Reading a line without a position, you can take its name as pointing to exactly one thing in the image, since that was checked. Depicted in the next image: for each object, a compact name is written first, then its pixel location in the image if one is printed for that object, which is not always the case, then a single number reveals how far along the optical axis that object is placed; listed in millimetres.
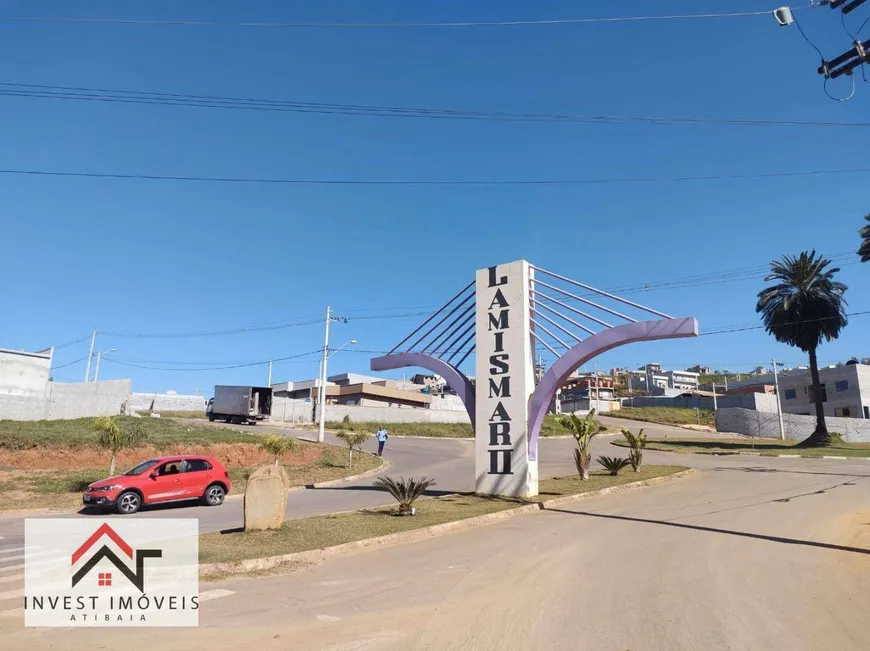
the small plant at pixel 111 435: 20594
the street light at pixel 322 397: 39406
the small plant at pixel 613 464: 24250
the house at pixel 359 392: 77438
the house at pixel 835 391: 64875
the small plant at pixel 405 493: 14273
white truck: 54031
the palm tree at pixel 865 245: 40312
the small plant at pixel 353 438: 29203
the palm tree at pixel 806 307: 47531
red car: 16797
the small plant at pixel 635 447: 25016
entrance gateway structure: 18172
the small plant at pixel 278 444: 25594
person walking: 35281
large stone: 11516
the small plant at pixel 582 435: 22359
